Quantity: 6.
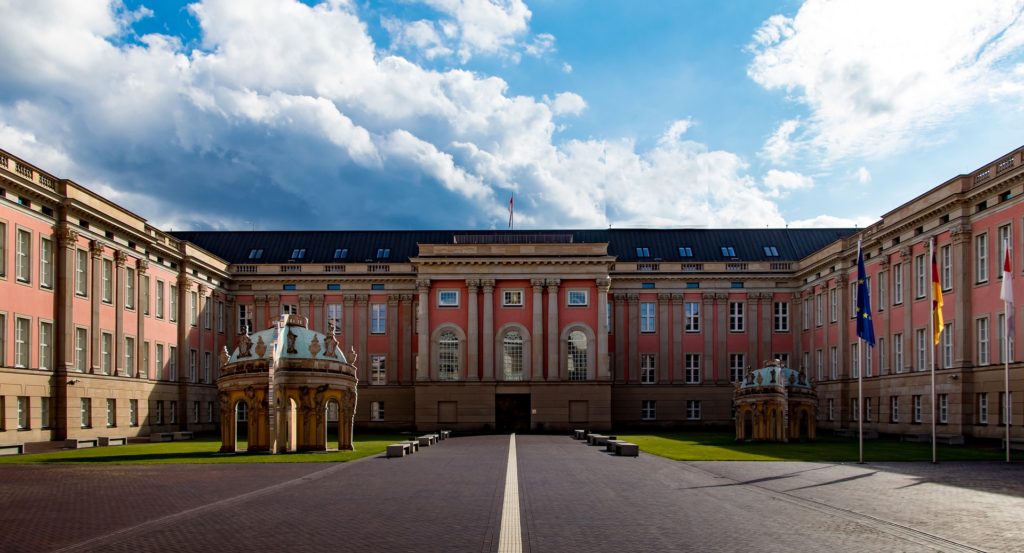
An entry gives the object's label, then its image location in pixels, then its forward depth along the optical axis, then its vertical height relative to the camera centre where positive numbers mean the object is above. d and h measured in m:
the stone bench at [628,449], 45.94 -5.35
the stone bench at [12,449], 49.19 -5.71
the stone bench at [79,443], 54.75 -6.20
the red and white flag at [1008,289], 45.53 +1.56
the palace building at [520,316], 58.56 +0.77
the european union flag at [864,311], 44.81 +0.62
